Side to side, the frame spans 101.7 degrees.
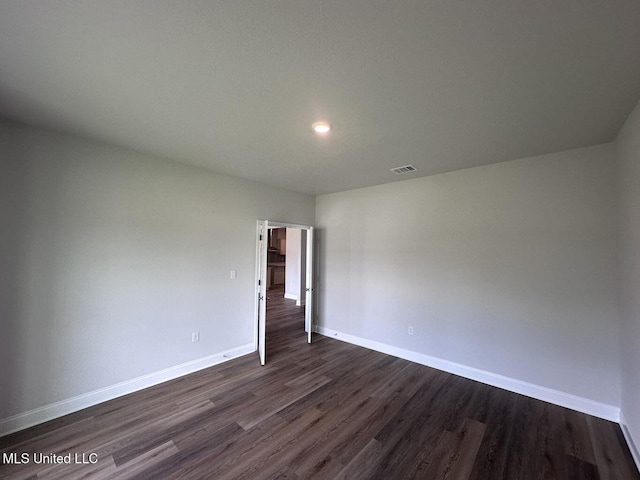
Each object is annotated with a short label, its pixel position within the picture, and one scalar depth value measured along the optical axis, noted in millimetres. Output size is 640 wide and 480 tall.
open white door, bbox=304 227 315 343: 4617
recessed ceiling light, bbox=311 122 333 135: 2303
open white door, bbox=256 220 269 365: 3851
